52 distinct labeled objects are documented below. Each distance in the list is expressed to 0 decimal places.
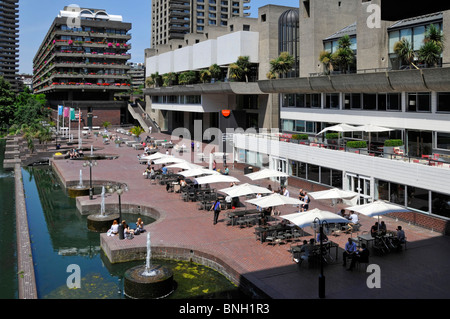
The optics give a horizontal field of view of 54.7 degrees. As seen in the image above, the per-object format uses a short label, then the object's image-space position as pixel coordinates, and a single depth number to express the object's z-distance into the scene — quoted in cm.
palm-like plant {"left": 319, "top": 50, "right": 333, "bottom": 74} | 3999
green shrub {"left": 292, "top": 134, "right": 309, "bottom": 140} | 3784
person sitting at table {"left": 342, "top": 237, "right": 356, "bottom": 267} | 1883
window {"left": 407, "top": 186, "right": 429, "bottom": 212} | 2468
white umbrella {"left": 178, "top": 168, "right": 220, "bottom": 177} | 3356
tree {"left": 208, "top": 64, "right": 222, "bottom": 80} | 6337
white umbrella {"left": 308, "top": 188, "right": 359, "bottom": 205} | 2525
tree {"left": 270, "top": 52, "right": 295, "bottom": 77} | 4706
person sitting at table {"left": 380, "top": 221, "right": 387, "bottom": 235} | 2155
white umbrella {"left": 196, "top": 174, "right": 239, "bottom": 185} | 3016
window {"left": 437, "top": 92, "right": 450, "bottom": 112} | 2689
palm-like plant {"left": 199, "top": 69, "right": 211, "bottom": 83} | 6531
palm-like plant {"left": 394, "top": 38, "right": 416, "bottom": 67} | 3153
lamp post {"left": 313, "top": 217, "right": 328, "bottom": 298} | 1559
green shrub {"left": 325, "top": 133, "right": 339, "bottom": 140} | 3623
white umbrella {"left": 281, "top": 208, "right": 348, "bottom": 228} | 2006
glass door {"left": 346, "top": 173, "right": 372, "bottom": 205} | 2898
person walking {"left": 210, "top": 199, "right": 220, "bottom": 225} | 2585
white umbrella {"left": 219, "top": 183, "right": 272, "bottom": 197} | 2666
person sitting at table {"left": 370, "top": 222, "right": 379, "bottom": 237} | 2143
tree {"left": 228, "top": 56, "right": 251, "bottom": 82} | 5639
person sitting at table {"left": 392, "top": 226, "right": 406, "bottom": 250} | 2106
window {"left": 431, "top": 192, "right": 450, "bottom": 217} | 2350
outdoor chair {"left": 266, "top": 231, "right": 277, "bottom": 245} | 2209
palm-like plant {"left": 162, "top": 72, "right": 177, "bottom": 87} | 7943
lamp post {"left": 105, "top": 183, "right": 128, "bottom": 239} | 2264
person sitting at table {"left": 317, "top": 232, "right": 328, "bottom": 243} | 2031
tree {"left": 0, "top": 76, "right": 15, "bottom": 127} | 10462
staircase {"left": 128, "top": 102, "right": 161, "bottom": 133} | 9362
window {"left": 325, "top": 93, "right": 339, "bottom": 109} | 3766
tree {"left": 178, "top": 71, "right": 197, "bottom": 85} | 7222
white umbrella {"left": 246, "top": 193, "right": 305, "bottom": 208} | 2362
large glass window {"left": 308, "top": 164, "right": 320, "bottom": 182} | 3456
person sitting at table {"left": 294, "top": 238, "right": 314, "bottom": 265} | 1900
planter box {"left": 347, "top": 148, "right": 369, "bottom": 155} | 2956
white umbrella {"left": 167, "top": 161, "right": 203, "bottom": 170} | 3612
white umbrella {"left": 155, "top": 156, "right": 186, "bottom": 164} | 3876
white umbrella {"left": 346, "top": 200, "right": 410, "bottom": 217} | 2156
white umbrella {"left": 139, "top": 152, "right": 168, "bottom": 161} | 4195
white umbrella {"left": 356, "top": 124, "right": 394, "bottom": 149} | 3023
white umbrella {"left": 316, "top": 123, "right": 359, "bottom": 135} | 3203
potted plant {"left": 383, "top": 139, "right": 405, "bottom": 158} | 2869
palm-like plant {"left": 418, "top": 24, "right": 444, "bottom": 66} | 2930
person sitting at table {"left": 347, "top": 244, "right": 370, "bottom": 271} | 1853
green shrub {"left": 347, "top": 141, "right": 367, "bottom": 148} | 3017
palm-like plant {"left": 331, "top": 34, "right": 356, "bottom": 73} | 3825
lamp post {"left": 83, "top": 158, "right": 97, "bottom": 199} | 3231
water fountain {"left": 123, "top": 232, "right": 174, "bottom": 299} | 1717
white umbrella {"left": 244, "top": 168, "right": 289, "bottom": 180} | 3141
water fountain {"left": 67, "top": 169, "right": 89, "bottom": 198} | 3559
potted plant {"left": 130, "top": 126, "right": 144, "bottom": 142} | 7338
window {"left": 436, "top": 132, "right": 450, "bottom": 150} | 2728
